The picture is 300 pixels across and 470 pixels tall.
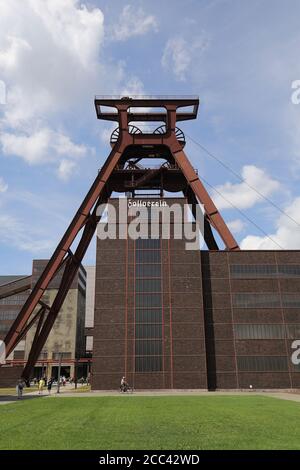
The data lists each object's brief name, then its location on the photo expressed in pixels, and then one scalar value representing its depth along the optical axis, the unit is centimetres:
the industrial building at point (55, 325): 7781
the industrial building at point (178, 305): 3753
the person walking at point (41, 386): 3646
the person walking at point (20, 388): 3027
